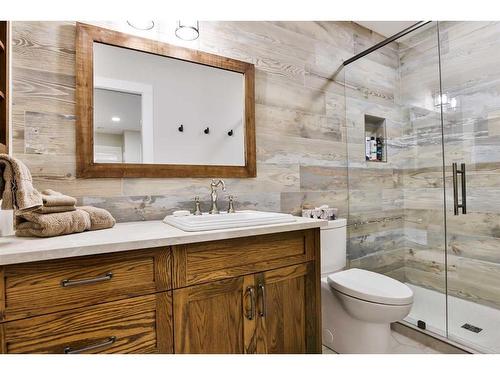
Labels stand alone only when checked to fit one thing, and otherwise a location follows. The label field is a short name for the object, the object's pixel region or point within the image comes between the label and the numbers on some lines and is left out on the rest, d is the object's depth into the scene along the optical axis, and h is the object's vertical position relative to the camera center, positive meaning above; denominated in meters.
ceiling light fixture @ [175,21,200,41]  1.50 +0.86
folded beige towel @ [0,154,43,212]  0.81 +0.02
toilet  1.40 -0.59
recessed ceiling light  1.43 +0.85
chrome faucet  1.55 -0.01
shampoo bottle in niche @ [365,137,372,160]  2.27 +0.32
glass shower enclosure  1.96 +0.13
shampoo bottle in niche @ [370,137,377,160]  2.29 +0.32
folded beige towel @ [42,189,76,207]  0.98 -0.03
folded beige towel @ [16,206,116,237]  0.93 -0.11
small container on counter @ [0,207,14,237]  1.03 -0.11
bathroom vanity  0.81 -0.35
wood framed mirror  1.34 +0.44
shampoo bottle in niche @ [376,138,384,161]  2.31 +0.32
